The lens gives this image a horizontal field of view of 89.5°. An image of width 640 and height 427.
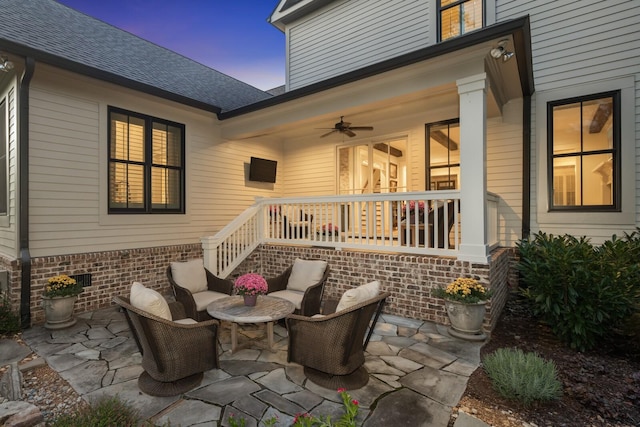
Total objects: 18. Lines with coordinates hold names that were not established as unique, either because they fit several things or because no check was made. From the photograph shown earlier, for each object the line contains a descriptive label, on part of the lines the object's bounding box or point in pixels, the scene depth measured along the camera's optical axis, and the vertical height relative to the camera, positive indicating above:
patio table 3.64 -1.17
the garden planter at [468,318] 4.18 -1.37
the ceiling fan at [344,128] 6.88 +1.84
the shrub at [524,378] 2.72 -1.44
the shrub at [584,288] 3.88 -0.92
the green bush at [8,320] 4.43 -1.51
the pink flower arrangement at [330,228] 6.23 -0.30
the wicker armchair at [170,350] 2.88 -1.30
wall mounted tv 8.51 +1.19
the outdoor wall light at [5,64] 4.50 +2.08
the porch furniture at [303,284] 4.65 -1.14
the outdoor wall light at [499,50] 4.21 +2.17
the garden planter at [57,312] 4.64 -1.43
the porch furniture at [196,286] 4.55 -1.15
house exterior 4.85 +1.33
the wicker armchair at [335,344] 3.03 -1.28
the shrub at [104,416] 2.35 -1.54
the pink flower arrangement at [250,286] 3.96 -0.89
